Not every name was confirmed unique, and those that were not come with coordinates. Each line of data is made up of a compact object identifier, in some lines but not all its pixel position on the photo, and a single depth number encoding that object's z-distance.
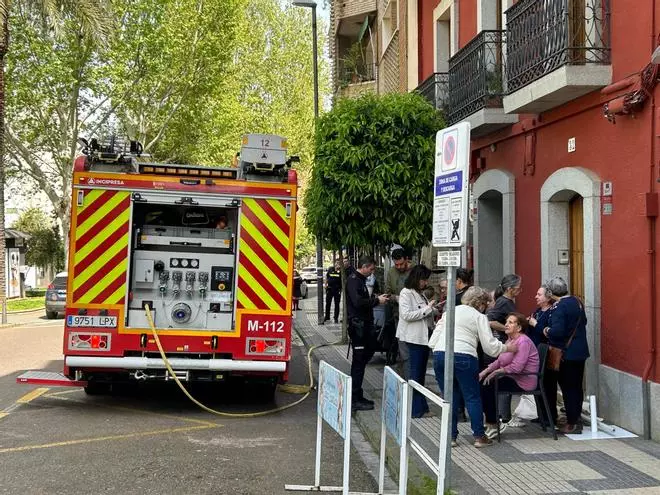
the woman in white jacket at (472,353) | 6.56
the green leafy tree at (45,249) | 41.06
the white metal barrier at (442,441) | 4.55
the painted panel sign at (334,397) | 5.17
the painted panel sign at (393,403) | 4.96
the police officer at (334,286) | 19.45
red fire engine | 8.17
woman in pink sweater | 6.99
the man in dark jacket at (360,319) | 8.27
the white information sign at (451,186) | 4.97
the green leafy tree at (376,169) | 10.83
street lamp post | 18.82
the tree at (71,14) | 17.27
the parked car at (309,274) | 48.38
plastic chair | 6.97
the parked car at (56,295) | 22.44
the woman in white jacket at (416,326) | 7.99
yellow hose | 8.05
